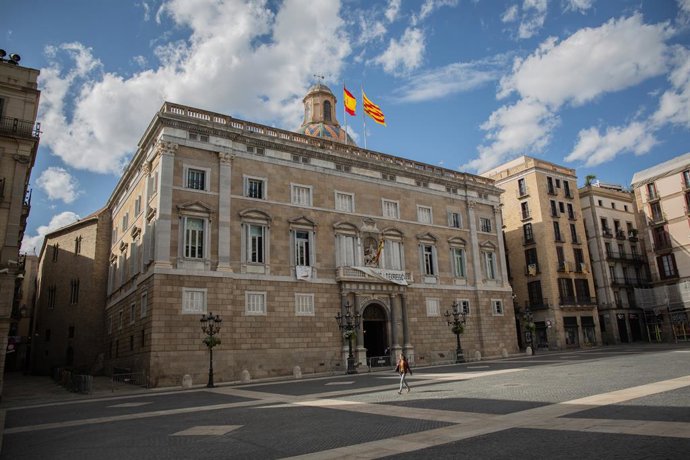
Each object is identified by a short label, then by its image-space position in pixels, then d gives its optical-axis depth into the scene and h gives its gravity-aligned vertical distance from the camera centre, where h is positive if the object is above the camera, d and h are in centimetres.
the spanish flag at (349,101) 4428 +2138
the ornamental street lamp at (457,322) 3847 +159
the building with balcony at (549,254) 5344 +929
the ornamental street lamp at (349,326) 3222 +141
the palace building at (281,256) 3036 +657
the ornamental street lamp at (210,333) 2756 +111
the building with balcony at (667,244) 5728 +1038
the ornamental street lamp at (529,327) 4369 +112
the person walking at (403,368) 1908 -85
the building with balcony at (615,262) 5844 +878
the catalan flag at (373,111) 4491 +2076
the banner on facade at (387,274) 3700 +530
